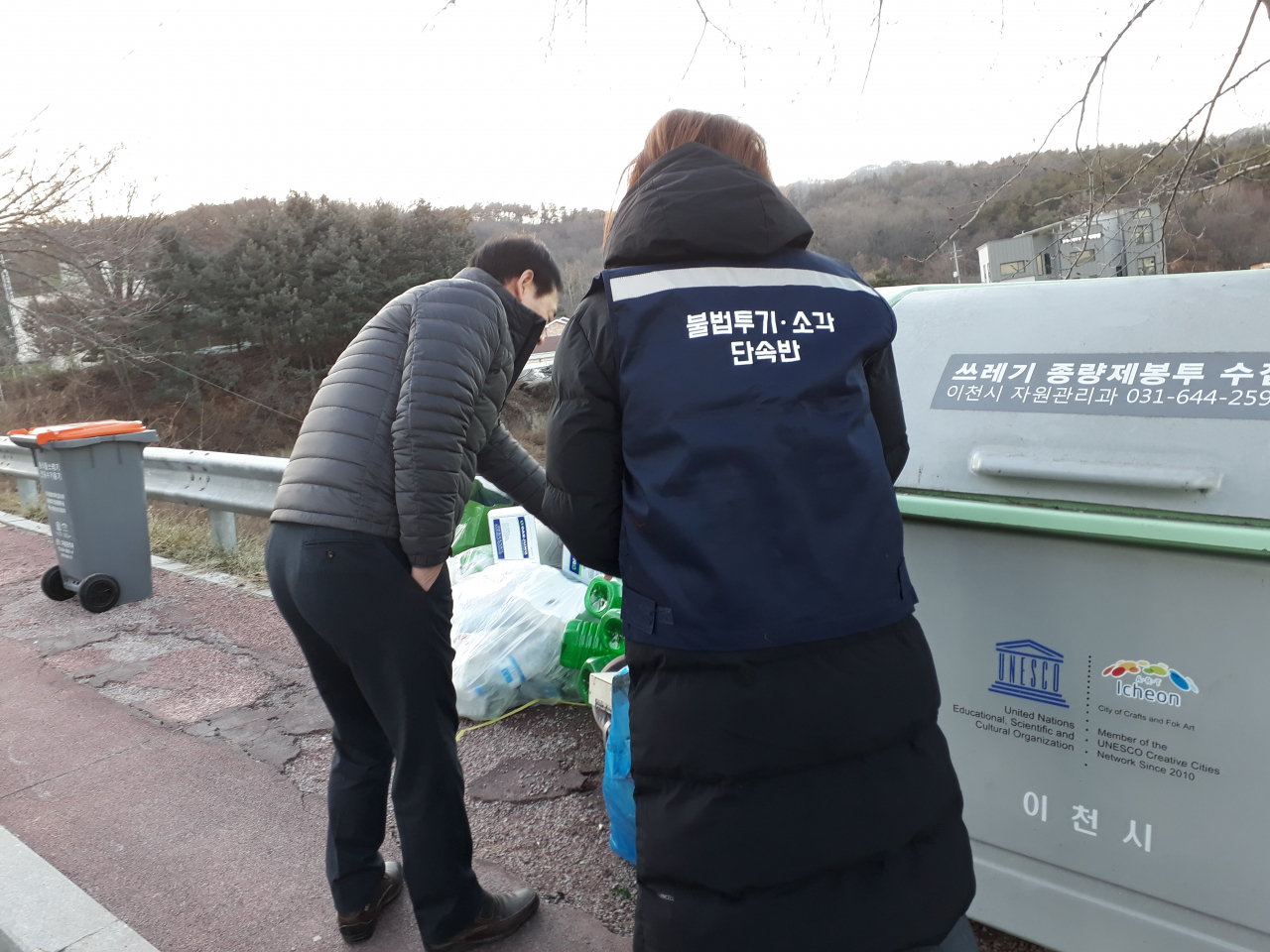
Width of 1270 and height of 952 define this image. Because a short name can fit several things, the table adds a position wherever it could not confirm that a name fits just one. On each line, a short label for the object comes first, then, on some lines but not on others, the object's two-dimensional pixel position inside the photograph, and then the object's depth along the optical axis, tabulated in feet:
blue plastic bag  8.44
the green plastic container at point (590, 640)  11.60
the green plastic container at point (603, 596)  11.76
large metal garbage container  5.87
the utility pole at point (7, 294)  40.26
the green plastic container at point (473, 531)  15.44
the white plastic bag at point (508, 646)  11.91
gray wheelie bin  18.19
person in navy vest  4.75
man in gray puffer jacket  7.13
